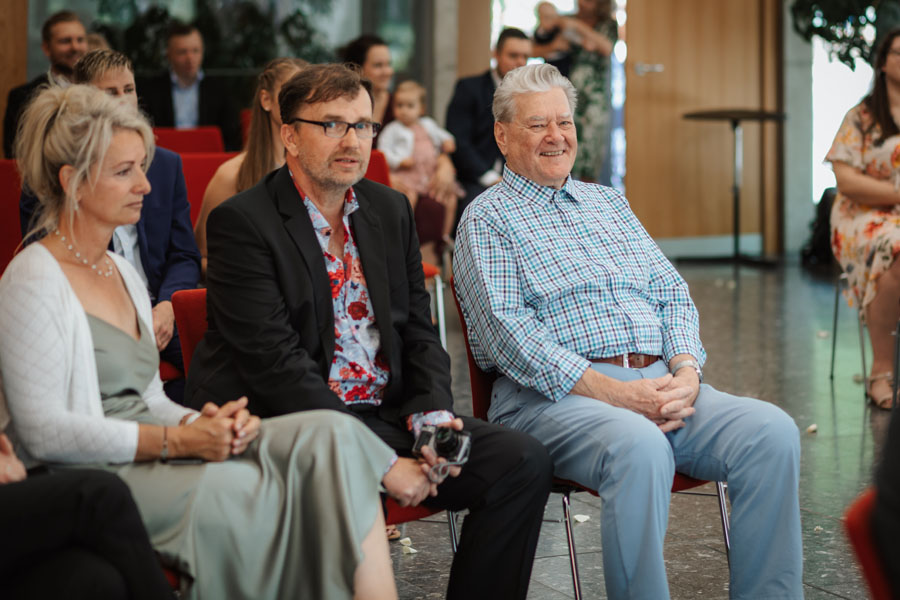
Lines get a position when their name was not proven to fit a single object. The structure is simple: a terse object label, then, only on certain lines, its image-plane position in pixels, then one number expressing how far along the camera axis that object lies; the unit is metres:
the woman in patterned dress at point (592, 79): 8.16
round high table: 8.88
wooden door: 9.20
